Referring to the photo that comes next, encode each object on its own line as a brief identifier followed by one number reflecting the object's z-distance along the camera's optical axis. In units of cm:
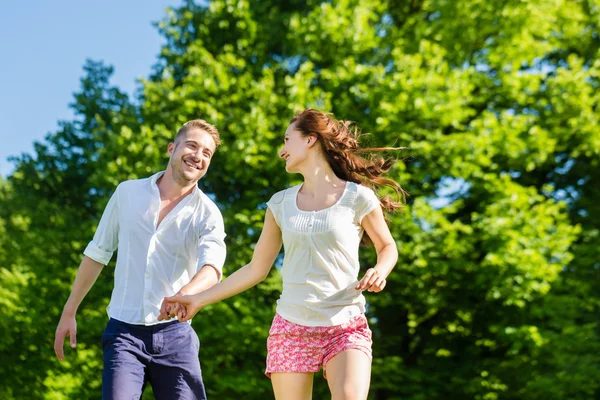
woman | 326
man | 362
